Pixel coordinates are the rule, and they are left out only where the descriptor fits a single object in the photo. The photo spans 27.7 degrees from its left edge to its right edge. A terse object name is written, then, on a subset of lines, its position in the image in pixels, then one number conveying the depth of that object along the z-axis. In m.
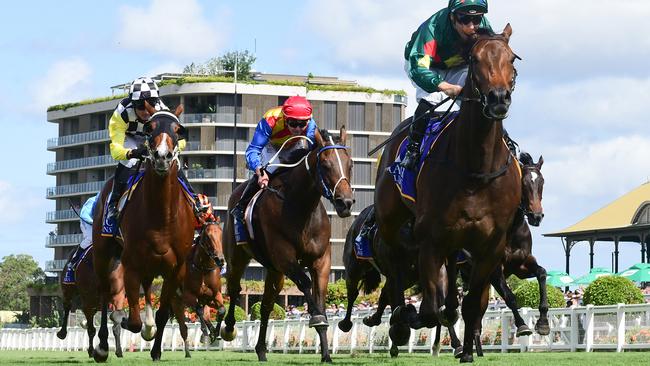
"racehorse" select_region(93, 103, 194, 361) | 16.14
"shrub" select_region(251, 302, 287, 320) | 47.64
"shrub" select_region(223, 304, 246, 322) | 46.58
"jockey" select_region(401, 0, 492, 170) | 13.59
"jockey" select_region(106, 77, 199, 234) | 17.42
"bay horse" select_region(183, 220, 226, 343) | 26.86
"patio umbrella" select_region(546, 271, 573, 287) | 50.91
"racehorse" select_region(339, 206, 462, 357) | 14.79
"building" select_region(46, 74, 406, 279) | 121.56
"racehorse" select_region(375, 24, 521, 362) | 12.13
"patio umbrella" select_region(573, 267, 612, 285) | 49.70
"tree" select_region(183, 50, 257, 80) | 127.12
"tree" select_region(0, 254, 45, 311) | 179.75
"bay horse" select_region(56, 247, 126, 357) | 23.78
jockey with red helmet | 17.56
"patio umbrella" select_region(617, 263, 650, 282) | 45.88
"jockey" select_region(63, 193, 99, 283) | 24.39
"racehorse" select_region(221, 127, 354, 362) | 15.30
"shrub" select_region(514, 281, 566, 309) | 31.39
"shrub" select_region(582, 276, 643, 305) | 30.67
